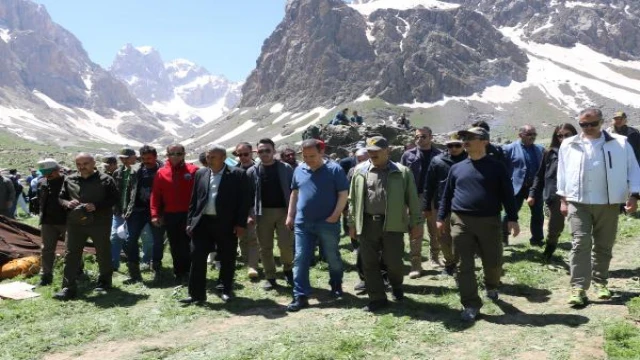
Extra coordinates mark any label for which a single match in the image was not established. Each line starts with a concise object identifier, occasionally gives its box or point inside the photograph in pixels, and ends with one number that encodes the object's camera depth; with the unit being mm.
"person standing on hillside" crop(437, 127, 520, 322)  7074
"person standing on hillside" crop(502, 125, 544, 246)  11172
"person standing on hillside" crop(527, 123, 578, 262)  9906
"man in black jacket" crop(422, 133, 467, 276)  8897
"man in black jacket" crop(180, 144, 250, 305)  8703
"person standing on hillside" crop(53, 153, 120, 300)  9492
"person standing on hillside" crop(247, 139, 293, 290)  9625
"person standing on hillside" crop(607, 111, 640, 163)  11609
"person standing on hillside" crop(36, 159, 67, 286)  10477
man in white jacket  7250
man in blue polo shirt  8289
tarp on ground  12089
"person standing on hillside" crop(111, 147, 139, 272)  11016
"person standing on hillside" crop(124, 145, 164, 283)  10562
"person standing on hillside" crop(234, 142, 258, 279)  10461
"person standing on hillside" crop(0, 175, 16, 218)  14398
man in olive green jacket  7723
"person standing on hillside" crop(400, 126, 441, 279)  10039
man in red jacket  9797
